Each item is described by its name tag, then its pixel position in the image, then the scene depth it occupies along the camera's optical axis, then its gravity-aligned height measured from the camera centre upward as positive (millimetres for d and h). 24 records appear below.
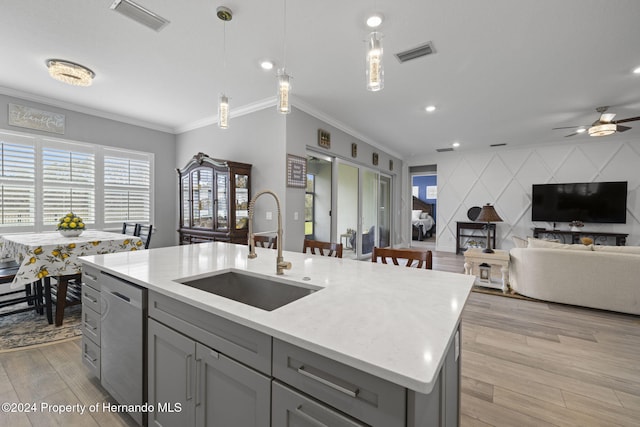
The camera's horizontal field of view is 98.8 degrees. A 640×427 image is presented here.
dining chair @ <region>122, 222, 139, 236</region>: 4137 -221
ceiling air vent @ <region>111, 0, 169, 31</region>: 1984 +1520
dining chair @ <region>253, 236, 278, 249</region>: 2619 -268
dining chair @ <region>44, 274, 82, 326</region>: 2654 -811
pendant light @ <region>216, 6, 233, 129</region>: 2031 +901
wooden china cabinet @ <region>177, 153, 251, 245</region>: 3795 +214
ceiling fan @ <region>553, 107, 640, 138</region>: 3904 +1314
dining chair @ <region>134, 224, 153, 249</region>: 3457 -247
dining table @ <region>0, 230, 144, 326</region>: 2492 -391
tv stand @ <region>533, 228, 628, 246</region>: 5441 -405
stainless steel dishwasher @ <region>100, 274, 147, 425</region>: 1405 -702
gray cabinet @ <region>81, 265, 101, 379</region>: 1733 -692
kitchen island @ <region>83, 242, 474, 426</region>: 690 -356
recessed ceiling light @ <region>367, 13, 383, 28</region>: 1959 +1456
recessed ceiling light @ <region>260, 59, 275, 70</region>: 2765 +1546
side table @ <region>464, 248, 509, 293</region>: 3781 -672
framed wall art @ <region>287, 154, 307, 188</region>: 3725 +607
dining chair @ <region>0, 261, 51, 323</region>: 2494 -878
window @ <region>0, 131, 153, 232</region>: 3621 +461
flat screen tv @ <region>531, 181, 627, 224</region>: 5523 +280
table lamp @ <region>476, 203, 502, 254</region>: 4226 +1
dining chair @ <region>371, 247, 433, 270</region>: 1793 -281
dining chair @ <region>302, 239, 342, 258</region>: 2199 -274
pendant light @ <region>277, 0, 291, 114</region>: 1796 +812
